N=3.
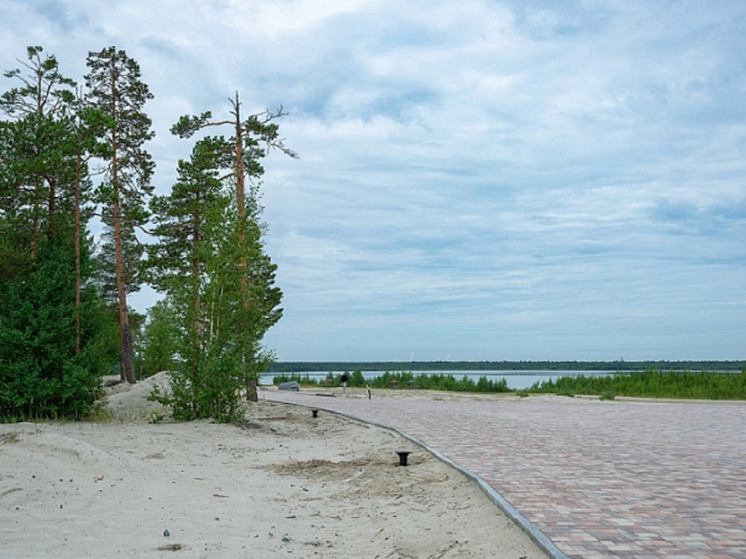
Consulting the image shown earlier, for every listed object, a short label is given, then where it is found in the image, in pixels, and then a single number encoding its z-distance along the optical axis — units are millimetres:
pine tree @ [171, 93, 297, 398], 16000
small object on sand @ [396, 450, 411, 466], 10281
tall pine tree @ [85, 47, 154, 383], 27219
